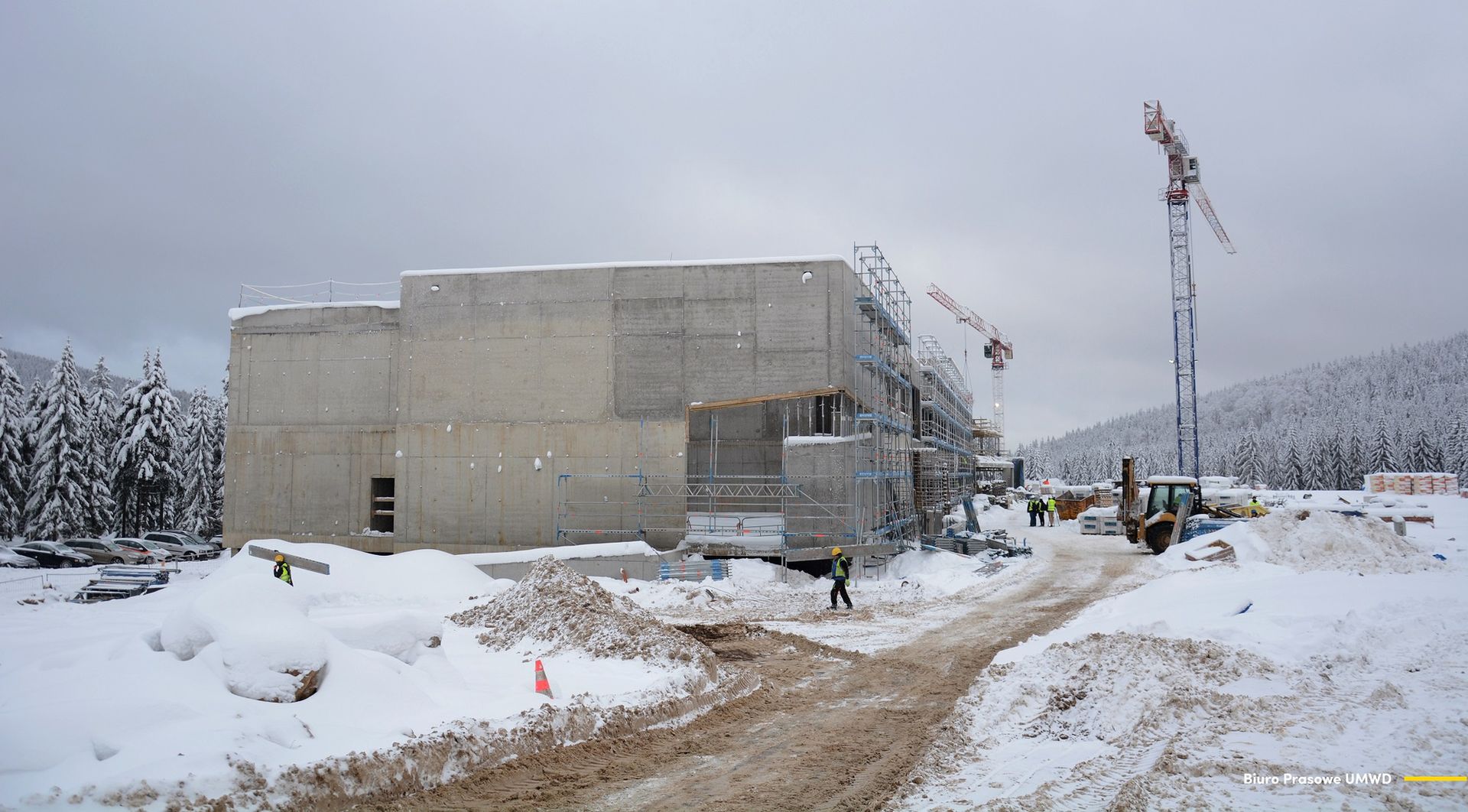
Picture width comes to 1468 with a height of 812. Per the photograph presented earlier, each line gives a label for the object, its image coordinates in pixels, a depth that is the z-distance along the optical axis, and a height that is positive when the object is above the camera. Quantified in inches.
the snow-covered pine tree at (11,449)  1557.6 +25.6
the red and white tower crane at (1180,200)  2534.4 +809.3
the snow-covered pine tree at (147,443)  1658.5 +38.1
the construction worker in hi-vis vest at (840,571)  720.3 -98.2
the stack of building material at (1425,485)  2300.7 -79.7
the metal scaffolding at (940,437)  1381.6 +48.3
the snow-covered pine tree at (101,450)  1702.8 +27.1
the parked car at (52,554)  1208.2 -135.0
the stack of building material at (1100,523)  1549.0 -122.4
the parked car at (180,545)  1409.9 -144.2
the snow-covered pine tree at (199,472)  1836.9 -23.0
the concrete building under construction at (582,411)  959.6 +60.2
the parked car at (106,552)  1251.8 -136.9
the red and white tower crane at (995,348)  4753.9 +665.3
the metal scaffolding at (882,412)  976.3 +60.6
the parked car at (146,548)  1291.8 -137.1
